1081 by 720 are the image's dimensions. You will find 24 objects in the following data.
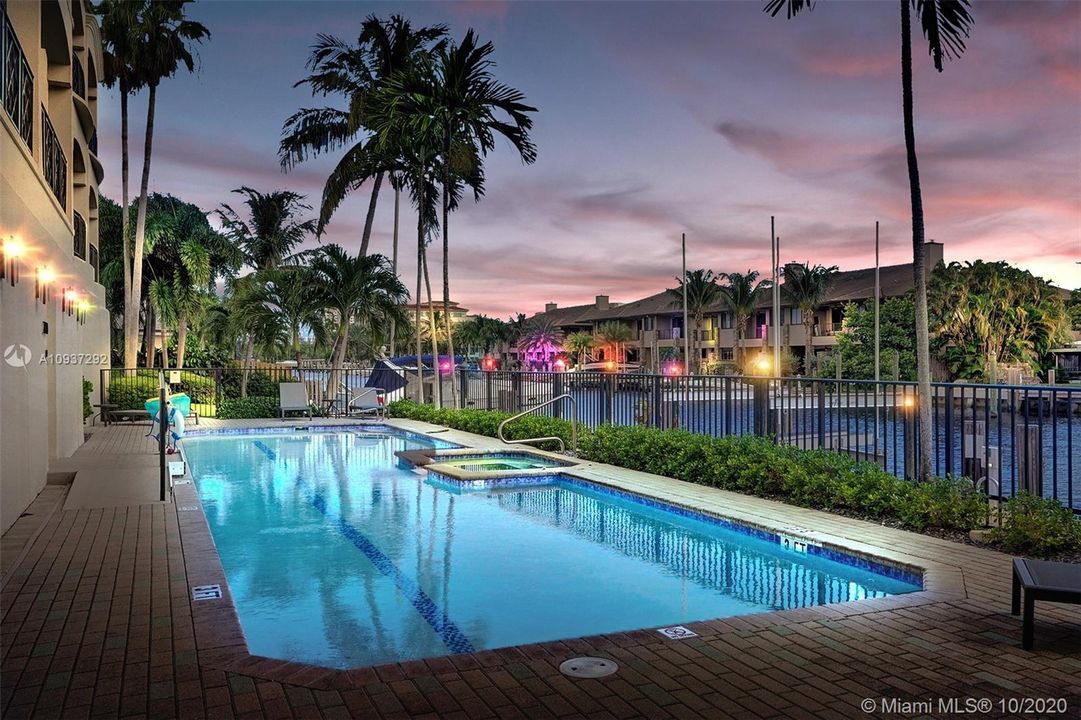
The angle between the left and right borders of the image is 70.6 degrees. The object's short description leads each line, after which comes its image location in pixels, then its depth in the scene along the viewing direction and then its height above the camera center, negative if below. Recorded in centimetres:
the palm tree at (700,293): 5300 +508
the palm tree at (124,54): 2033 +856
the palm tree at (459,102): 1442 +512
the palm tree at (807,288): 4781 +487
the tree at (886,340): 3616 +116
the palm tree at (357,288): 2036 +217
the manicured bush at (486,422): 1327 -111
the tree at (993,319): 3103 +181
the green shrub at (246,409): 2048 -107
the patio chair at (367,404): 2078 -101
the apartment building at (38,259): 682 +132
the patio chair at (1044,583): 359 -106
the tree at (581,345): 6412 +185
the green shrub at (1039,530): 558 -124
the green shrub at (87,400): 1620 -63
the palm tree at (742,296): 5144 +469
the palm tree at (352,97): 1961 +726
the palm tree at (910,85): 732 +276
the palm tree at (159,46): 2050 +876
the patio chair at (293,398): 1970 -76
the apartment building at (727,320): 4606 +342
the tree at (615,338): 6253 +232
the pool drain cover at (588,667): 352 -141
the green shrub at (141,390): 1945 -53
